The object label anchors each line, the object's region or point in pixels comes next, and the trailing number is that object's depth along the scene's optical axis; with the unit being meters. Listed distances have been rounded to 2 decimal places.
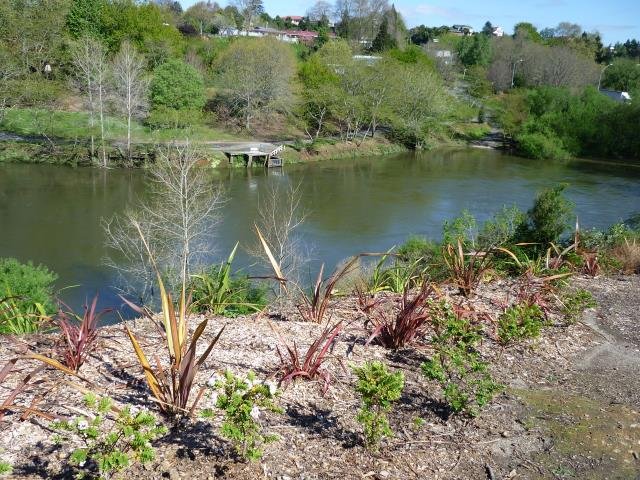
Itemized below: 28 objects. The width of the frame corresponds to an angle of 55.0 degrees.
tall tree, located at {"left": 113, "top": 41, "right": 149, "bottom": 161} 28.48
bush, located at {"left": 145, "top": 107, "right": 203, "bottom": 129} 33.31
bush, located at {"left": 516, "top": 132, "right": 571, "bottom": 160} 39.69
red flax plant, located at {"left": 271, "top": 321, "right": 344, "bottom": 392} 3.92
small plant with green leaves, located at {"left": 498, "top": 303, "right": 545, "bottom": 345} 4.85
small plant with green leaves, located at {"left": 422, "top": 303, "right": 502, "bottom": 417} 3.65
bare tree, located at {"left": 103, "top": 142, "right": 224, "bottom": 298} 15.10
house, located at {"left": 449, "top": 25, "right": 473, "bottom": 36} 113.32
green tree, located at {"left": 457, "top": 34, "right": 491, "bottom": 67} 66.88
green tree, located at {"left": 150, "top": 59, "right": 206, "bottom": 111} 33.78
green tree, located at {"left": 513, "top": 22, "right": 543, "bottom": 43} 75.06
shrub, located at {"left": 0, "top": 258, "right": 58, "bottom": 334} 9.73
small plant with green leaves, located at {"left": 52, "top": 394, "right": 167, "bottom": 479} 2.59
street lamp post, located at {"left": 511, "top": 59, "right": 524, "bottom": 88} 61.78
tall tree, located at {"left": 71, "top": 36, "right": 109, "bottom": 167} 28.33
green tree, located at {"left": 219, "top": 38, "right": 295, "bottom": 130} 37.47
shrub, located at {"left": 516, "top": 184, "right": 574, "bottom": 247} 9.96
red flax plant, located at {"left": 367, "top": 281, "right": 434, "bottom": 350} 4.71
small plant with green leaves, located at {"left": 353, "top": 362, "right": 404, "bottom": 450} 3.20
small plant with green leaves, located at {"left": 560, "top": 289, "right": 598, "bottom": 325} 5.60
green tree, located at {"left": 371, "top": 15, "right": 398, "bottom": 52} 59.97
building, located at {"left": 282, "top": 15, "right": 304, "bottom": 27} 107.12
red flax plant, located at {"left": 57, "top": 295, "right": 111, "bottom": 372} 3.83
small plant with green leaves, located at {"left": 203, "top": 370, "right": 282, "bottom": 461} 2.82
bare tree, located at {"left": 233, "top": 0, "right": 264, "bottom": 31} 75.11
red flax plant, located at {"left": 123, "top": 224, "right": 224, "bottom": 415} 3.29
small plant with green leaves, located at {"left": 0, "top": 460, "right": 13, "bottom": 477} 2.55
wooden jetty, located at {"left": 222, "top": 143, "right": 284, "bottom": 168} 31.45
